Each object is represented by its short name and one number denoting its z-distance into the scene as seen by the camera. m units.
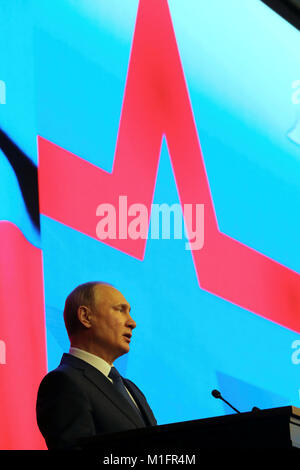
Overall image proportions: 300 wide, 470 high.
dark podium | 3.81
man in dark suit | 5.12
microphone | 5.13
